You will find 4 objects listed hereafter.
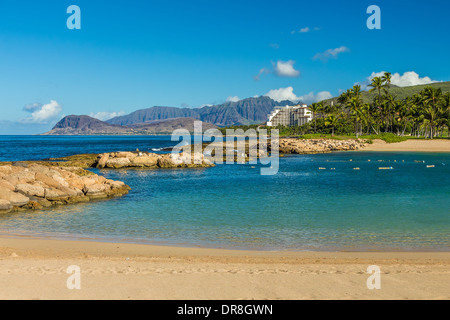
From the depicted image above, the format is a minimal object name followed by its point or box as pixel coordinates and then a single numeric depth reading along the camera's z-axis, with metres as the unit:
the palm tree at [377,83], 112.75
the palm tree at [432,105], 102.88
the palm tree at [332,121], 122.44
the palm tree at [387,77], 110.75
